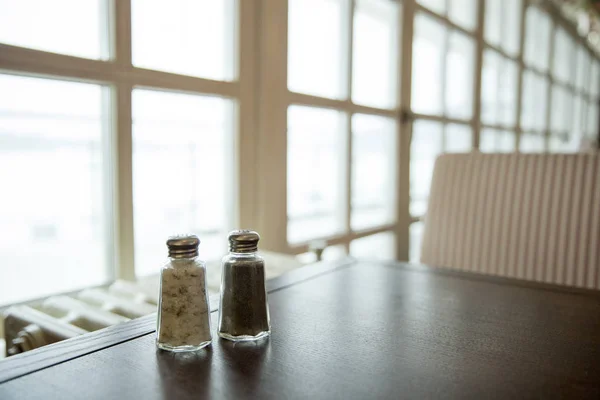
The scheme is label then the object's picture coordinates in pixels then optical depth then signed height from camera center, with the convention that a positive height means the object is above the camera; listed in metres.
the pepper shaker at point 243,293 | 0.54 -0.15
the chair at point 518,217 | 1.14 -0.13
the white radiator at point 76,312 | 0.73 -0.26
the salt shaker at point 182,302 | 0.51 -0.15
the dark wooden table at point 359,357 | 0.43 -0.20
